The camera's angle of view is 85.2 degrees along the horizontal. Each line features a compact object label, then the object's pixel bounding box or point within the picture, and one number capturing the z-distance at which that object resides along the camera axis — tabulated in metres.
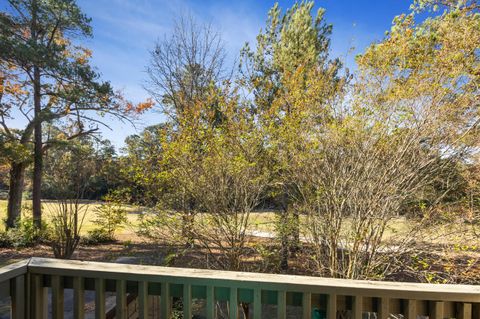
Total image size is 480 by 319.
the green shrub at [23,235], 7.09
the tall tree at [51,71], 7.51
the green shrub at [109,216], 5.73
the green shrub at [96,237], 7.81
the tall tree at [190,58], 7.59
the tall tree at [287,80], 4.20
